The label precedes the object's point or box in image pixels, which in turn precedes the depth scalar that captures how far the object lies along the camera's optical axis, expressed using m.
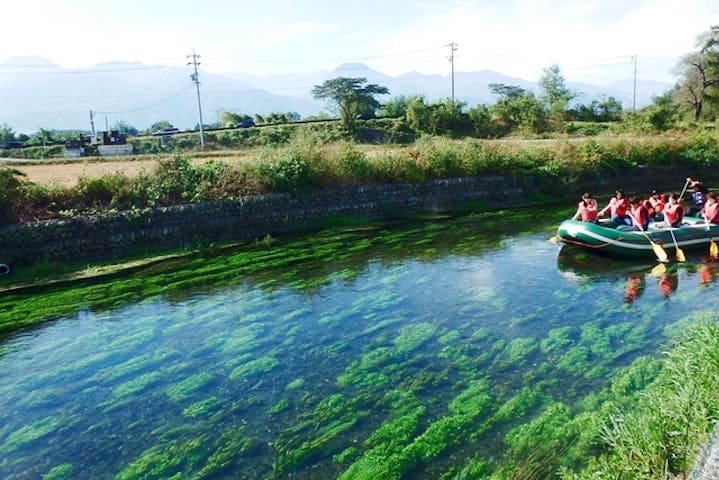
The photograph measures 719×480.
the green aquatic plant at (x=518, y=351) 8.26
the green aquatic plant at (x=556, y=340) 8.64
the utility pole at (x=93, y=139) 39.12
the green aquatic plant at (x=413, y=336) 8.98
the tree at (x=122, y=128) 70.50
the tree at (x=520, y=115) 40.75
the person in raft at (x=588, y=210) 14.16
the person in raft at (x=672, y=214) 13.80
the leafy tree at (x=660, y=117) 36.72
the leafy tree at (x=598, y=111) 48.28
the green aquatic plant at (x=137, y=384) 7.93
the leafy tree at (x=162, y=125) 59.81
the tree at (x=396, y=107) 47.11
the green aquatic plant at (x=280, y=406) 7.24
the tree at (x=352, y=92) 55.41
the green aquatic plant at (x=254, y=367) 8.30
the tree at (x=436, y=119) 41.31
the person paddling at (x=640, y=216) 13.77
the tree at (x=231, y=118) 51.70
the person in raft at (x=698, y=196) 16.09
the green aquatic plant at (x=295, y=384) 7.83
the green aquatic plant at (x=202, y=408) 7.27
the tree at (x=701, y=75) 44.38
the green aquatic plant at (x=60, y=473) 6.14
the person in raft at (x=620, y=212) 14.54
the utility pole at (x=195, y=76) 48.07
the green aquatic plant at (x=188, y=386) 7.77
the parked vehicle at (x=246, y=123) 46.16
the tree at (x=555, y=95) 46.16
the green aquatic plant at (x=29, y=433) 6.77
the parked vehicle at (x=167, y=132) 45.50
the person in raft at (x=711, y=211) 14.00
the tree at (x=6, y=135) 51.45
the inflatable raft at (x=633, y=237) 13.16
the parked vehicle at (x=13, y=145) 43.74
